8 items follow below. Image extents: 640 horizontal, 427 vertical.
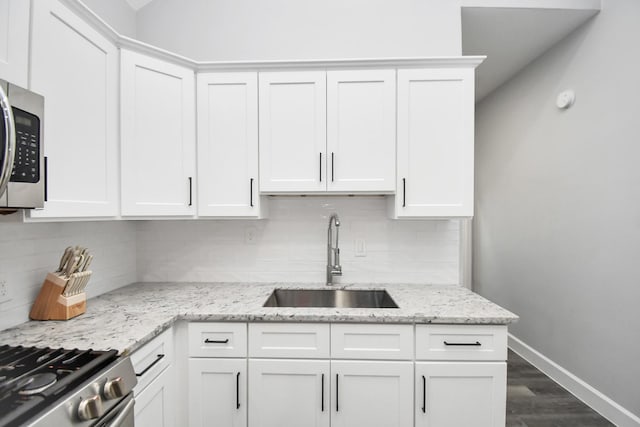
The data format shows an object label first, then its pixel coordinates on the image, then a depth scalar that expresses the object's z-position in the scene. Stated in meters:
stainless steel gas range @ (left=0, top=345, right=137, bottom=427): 0.76
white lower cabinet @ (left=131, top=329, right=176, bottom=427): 1.23
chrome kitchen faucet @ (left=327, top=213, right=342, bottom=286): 1.98
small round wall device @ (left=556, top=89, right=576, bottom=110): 2.44
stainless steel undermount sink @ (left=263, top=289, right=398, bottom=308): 1.99
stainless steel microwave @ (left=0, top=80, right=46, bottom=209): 0.95
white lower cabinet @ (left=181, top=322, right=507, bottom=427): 1.48
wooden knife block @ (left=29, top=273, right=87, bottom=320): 1.39
